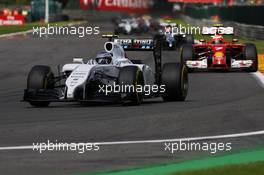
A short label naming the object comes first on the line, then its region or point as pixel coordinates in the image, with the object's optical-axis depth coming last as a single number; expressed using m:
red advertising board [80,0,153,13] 131.82
